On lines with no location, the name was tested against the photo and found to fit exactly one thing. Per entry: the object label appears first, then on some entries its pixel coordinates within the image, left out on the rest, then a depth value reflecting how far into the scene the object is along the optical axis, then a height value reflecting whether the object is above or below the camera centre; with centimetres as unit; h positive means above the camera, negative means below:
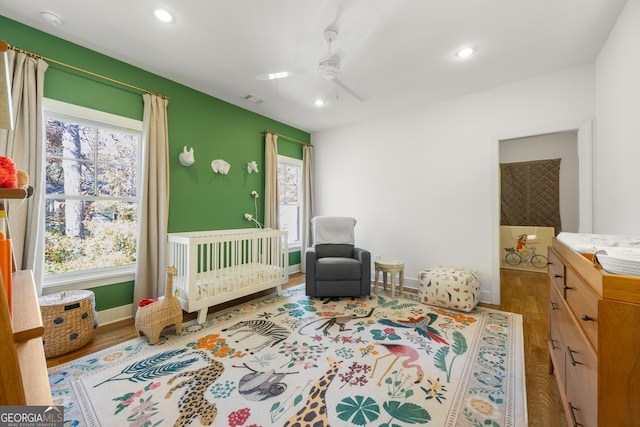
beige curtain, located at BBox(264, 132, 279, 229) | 399 +49
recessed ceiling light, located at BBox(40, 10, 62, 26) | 196 +150
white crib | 252 -62
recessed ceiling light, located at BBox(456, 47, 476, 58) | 236 +150
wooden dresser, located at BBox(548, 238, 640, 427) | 70 -40
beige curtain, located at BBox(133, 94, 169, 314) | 262 +10
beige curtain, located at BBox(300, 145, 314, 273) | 467 +25
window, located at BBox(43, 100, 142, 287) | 231 +19
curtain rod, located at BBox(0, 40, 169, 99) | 203 +128
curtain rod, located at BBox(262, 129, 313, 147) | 403 +130
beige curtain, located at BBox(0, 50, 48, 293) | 197 +52
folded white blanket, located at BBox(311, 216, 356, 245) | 370 -23
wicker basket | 194 -83
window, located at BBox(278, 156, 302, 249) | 453 +30
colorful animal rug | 143 -109
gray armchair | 314 -74
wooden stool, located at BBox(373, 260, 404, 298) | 331 -71
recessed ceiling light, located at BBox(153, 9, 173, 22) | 192 +150
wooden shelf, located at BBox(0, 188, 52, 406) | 47 -27
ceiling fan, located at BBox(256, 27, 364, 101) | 207 +124
